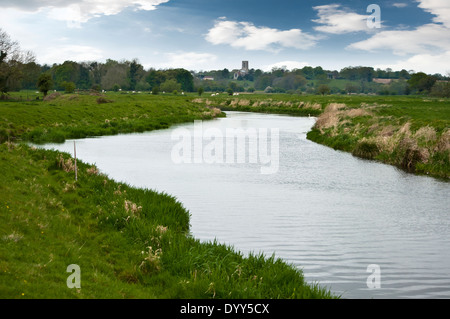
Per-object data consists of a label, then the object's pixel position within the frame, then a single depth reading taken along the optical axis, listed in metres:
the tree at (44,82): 75.06
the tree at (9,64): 65.94
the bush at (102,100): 64.44
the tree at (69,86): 80.36
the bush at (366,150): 31.62
